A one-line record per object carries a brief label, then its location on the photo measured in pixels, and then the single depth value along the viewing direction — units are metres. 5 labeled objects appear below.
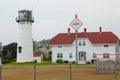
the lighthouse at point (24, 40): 62.88
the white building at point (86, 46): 59.03
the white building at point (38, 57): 70.68
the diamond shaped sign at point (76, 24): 40.34
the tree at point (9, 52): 76.22
